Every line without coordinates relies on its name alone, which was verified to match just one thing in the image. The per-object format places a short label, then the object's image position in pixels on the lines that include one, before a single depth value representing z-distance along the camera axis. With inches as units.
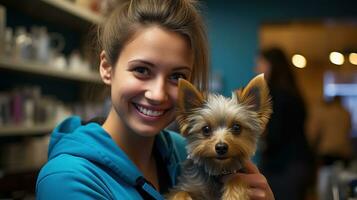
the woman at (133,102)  47.3
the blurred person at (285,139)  135.3
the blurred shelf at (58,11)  135.8
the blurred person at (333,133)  231.6
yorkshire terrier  48.3
